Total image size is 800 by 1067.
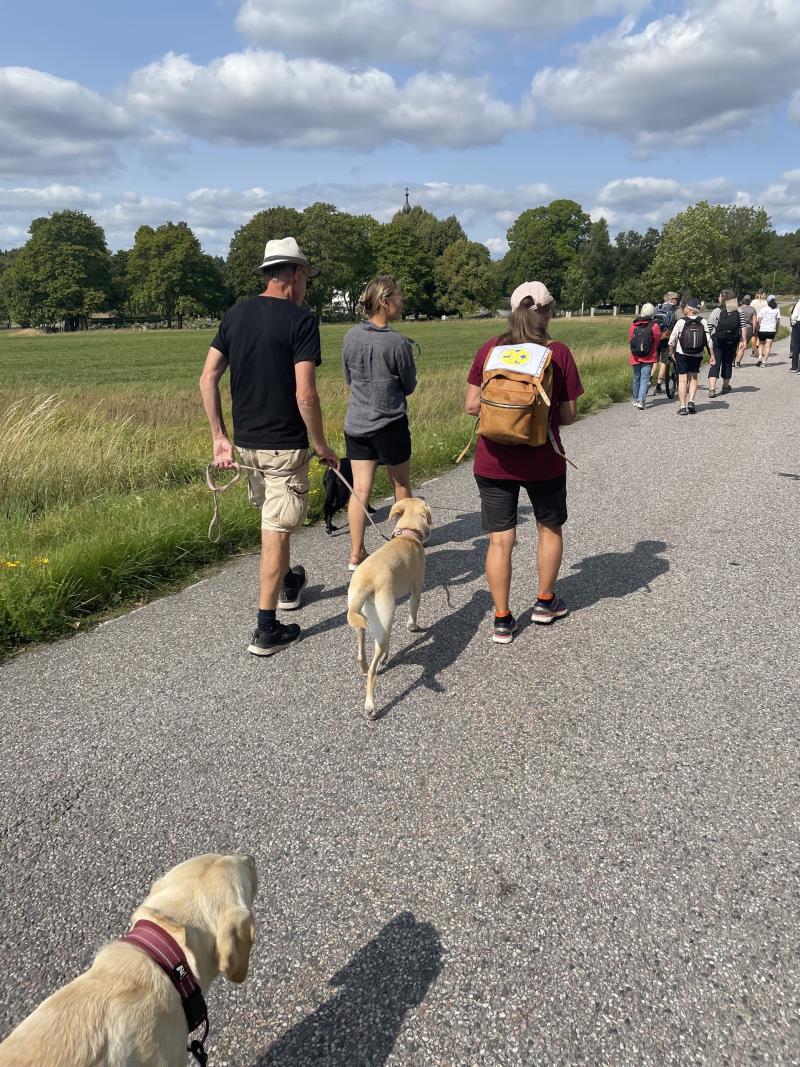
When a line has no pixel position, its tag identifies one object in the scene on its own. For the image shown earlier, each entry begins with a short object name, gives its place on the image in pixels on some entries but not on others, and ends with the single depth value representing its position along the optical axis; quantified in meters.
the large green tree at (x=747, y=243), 92.06
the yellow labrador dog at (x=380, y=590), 3.33
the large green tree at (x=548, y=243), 97.31
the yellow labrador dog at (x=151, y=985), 1.35
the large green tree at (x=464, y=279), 84.44
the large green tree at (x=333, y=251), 78.06
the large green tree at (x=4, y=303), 82.19
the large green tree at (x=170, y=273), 79.62
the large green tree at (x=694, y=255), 73.62
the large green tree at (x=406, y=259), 84.31
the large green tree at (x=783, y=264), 105.94
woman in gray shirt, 4.79
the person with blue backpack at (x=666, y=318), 13.72
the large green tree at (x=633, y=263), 90.19
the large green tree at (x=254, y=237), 79.00
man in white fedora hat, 3.73
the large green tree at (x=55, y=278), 78.00
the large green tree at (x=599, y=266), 93.19
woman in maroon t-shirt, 3.76
